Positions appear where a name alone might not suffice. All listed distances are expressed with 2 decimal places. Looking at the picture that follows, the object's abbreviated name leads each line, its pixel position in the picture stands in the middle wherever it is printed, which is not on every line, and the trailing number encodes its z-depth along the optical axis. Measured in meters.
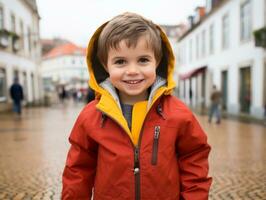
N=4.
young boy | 1.62
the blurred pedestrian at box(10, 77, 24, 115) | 14.41
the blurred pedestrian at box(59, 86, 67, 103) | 28.42
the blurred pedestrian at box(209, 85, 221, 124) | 12.64
